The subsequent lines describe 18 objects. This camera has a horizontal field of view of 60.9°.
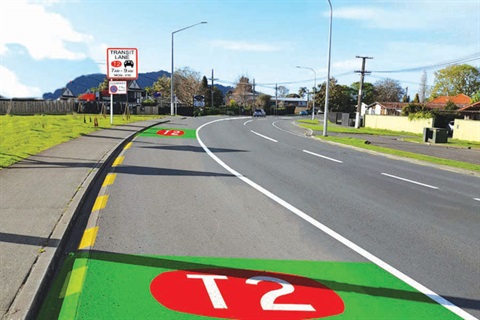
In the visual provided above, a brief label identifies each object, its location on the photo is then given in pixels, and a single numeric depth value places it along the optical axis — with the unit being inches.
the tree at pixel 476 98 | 2448.1
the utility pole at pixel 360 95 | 1939.0
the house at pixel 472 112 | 1745.8
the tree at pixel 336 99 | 3882.9
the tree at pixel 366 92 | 4557.1
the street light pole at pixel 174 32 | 1732.3
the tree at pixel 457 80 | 3747.5
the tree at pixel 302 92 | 6835.6
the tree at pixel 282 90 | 6439.0
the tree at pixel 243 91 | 4767.0
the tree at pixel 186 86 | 3897.6
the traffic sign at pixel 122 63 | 1071.0
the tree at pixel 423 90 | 4451.3
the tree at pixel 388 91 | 4773.6
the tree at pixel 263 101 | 4618.6
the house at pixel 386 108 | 3043.3
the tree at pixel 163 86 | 4224.9
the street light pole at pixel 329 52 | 1119.6
